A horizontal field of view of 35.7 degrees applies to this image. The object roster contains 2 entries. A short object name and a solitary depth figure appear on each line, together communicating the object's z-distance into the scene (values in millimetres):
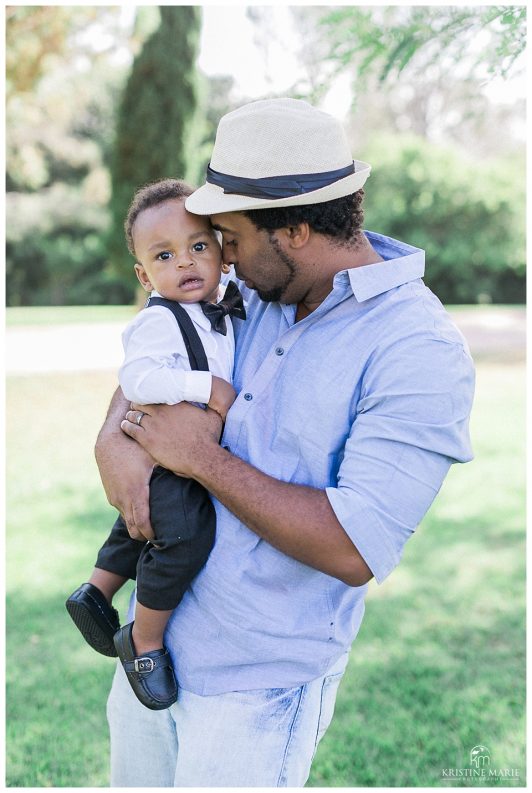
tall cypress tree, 13172
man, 1917
